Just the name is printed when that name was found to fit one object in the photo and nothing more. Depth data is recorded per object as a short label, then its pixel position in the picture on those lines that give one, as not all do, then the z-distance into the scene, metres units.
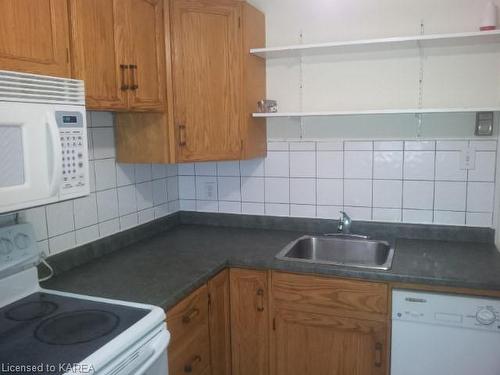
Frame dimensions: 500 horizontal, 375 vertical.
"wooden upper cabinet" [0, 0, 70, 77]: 1.24
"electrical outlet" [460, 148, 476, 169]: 2.15
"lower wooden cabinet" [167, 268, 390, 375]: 1.84
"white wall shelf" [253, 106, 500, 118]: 1.92
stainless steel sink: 2.25
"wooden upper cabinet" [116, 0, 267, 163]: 2.04
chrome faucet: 2.33
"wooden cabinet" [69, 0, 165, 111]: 1.56
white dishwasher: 1.70
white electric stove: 1.19
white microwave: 1.14
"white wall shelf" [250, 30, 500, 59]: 1.94
